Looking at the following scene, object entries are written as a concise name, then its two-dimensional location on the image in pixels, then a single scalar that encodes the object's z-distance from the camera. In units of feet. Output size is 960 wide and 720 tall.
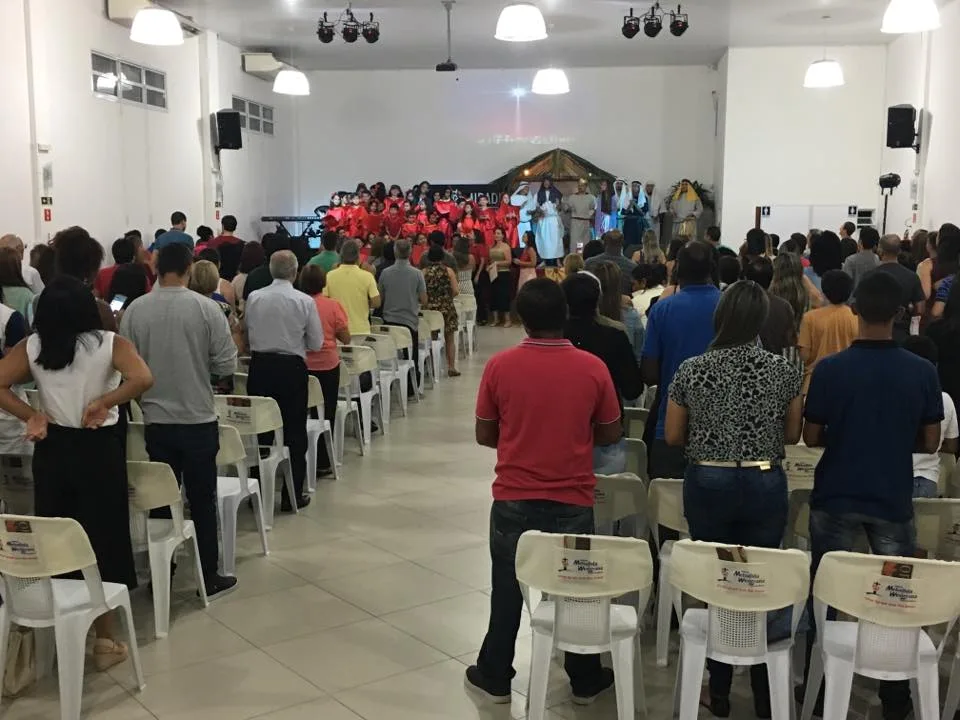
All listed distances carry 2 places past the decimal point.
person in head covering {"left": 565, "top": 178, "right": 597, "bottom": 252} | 52.19
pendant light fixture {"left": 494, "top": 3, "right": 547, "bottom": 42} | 23.91
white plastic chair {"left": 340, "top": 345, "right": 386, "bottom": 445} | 22.30
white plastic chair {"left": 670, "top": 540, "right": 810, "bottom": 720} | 9.05
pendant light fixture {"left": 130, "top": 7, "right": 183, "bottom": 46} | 24.80
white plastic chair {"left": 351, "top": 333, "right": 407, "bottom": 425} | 24.54
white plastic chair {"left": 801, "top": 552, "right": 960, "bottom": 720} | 8.72
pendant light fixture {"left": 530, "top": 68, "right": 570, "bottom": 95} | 36.99
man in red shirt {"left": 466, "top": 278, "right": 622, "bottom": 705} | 10.36
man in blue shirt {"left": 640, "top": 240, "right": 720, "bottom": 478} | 13.02
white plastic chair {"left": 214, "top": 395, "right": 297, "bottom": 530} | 16.37
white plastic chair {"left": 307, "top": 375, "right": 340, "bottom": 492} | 19.04
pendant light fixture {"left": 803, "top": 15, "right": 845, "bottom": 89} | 35.73
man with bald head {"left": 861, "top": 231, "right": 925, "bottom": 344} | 20.02
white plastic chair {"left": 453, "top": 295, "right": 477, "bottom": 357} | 35.17
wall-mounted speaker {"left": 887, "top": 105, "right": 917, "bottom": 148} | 37.06
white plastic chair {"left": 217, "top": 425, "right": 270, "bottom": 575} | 14.75
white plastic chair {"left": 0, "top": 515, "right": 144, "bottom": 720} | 10.22
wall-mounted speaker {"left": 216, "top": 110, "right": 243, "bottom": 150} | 41.24
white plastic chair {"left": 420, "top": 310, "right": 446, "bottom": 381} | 30.01
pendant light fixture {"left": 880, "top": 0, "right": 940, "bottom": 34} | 22.18
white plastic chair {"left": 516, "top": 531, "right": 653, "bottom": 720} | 9.52
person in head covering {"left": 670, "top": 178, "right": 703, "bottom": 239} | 51.57
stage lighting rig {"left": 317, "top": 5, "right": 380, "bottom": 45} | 36.24
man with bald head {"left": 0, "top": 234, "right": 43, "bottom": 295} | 21.17
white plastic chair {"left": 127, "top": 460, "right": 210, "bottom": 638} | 12.58
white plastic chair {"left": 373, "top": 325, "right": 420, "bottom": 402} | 26.45
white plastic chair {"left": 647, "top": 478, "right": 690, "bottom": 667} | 11.81
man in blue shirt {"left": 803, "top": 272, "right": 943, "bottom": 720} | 9.96
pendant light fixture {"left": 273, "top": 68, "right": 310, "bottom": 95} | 37.68
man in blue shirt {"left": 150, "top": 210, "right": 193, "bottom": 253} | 28.73
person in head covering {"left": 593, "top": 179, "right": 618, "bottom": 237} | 52.60
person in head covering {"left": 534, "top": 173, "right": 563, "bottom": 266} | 51.98
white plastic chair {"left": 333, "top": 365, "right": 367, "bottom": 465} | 21.53
